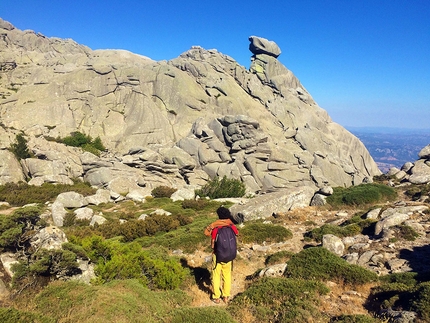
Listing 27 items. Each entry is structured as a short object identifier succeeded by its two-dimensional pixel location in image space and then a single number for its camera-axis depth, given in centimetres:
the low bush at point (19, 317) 525
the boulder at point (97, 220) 2453
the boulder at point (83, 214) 2661
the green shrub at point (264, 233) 1679
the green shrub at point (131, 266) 985
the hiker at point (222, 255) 925
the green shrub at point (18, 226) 1043
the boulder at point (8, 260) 934
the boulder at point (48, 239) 1088
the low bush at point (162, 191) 3989
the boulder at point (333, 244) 1313
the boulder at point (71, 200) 3140
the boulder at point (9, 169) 4145
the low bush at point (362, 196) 2431
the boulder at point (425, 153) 3809
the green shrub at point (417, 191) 2386
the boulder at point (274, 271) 1137
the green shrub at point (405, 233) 1376
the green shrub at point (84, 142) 6902
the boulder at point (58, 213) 2503
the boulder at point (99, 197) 3434
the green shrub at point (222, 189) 4116
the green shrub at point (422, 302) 690
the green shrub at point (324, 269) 1011
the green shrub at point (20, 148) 4949
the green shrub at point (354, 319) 705
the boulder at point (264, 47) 11719
